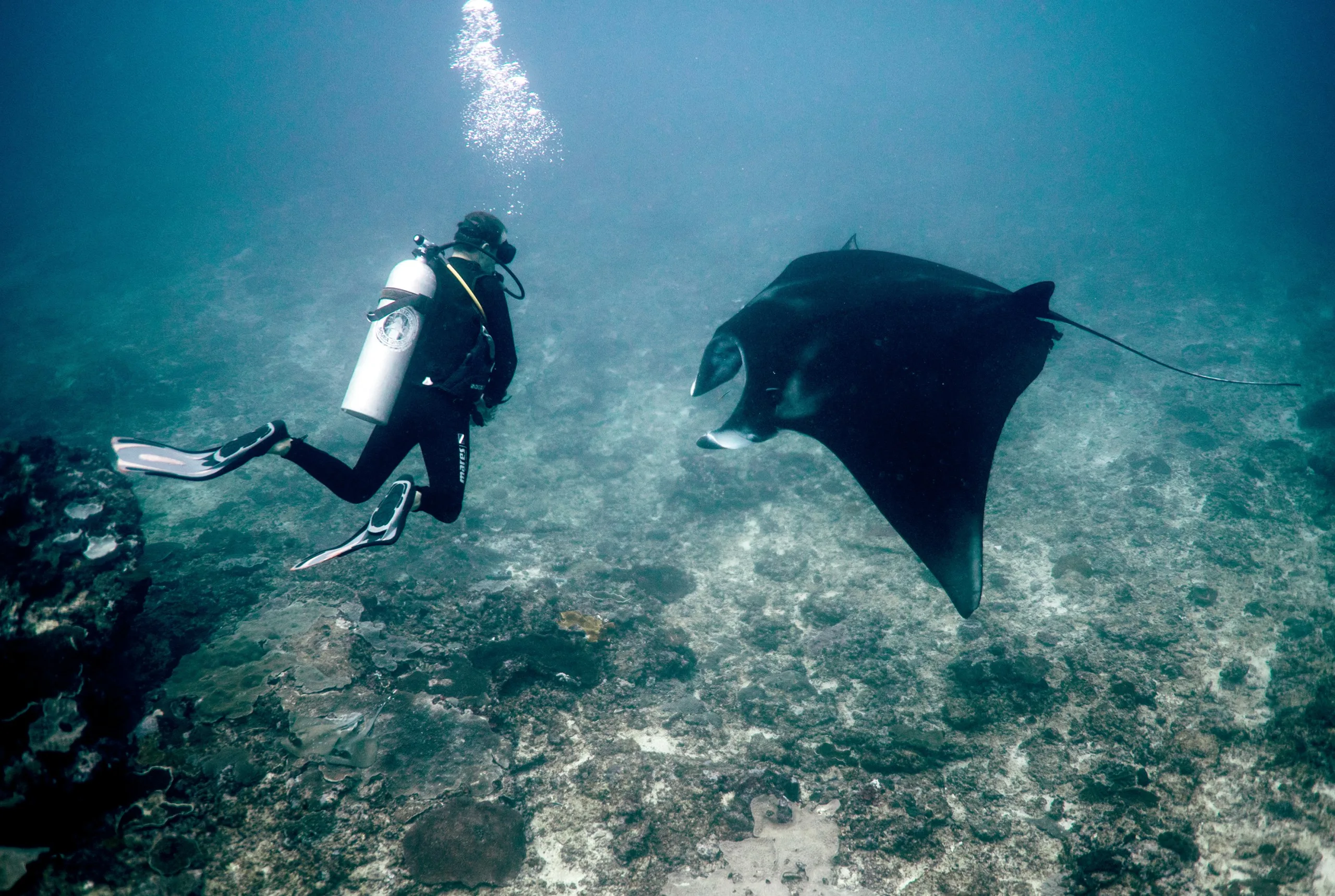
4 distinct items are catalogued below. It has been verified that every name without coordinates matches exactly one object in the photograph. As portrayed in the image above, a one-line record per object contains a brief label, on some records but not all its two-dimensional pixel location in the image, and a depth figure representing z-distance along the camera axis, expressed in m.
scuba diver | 3.81
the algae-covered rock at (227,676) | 4.26
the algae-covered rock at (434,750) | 4.31
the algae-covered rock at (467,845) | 3.83
